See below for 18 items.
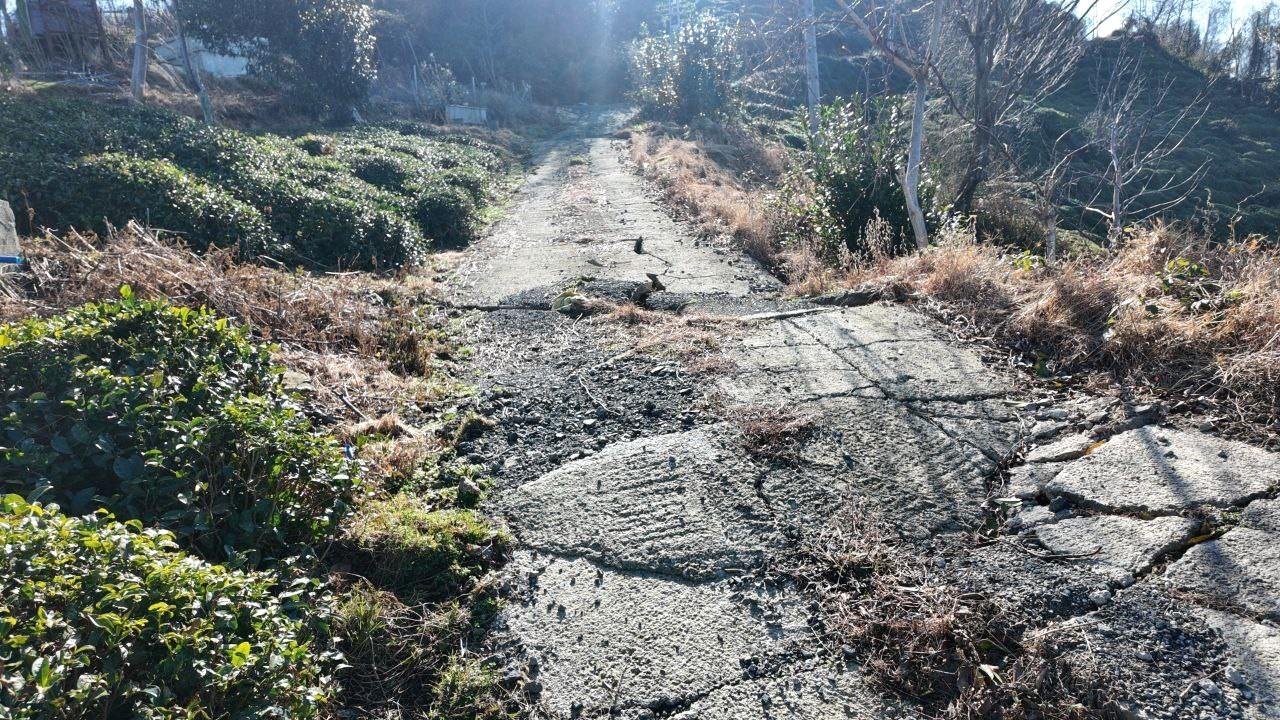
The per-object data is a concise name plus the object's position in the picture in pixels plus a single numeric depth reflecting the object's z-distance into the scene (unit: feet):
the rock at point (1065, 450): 10.07
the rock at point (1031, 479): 9.46
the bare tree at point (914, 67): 20.70
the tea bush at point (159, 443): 7.97
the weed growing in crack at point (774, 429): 10.98
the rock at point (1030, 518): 8.84
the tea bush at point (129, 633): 5.06
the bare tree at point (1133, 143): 27.48
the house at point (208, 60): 71.77
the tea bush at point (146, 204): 20.16
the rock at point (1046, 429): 10.75
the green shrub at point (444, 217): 30.83
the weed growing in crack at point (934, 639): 6.60
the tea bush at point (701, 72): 82.48
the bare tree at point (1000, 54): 26.06
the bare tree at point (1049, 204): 25.94
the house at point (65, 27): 57.11
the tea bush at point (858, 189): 24.75
